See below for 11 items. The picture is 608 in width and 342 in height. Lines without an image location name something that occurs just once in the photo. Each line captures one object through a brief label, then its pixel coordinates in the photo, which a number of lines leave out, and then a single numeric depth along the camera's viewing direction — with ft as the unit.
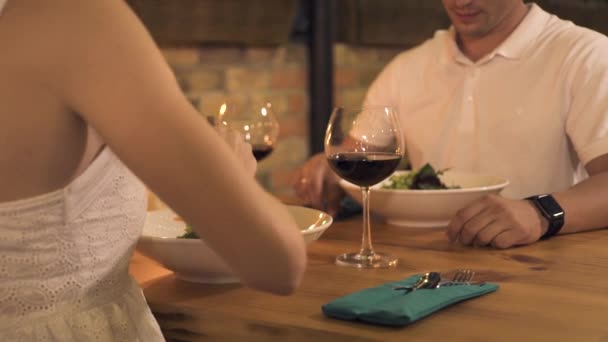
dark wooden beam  11.84
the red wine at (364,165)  4.60
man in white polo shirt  6.42
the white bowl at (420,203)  5.31
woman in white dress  2.76
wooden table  3.43
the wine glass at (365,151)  4.60
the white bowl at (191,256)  4.11
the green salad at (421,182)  5.60
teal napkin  3.46
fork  3.96
